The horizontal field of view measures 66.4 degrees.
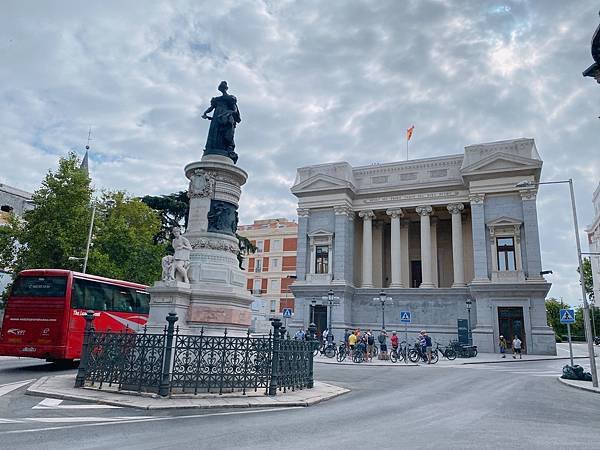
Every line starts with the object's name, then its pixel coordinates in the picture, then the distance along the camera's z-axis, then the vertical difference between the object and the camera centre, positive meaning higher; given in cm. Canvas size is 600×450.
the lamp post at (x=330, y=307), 3277 +190
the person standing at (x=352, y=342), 2840 -61
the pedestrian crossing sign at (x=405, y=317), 2966 +109
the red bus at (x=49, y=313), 1587 +22
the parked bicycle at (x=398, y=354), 2622 -114
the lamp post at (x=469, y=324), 3518 +99
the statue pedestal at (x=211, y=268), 1157 +154
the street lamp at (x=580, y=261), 1637 +311
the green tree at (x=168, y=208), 3944 +983
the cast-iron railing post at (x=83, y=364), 1059 -97
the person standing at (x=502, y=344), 3330 -43
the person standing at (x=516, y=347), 3056 -54
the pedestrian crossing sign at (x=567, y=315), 1797 +99
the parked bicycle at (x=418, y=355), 2620 -111
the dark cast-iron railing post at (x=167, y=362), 926 -75
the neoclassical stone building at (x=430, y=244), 3547 +800
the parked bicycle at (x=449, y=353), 2863 -106
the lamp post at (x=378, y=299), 3975 +294
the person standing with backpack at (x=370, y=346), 2755 -79
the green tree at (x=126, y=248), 3322 +543
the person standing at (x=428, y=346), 2605 -61
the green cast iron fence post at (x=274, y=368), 1038 -87
